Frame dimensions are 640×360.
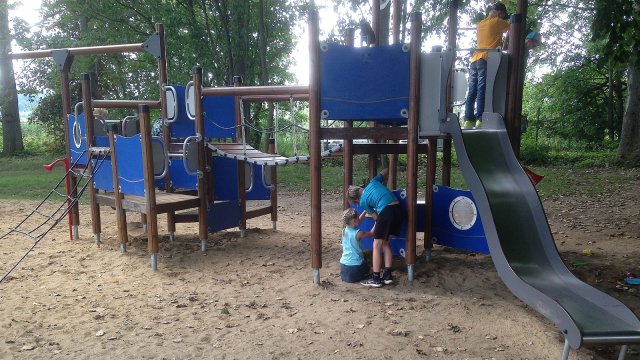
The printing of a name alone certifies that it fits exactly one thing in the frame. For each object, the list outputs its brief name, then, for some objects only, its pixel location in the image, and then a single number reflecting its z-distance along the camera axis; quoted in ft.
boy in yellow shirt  16.76
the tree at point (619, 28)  20.53
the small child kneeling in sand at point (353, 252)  15.52
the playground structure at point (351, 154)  11.98
